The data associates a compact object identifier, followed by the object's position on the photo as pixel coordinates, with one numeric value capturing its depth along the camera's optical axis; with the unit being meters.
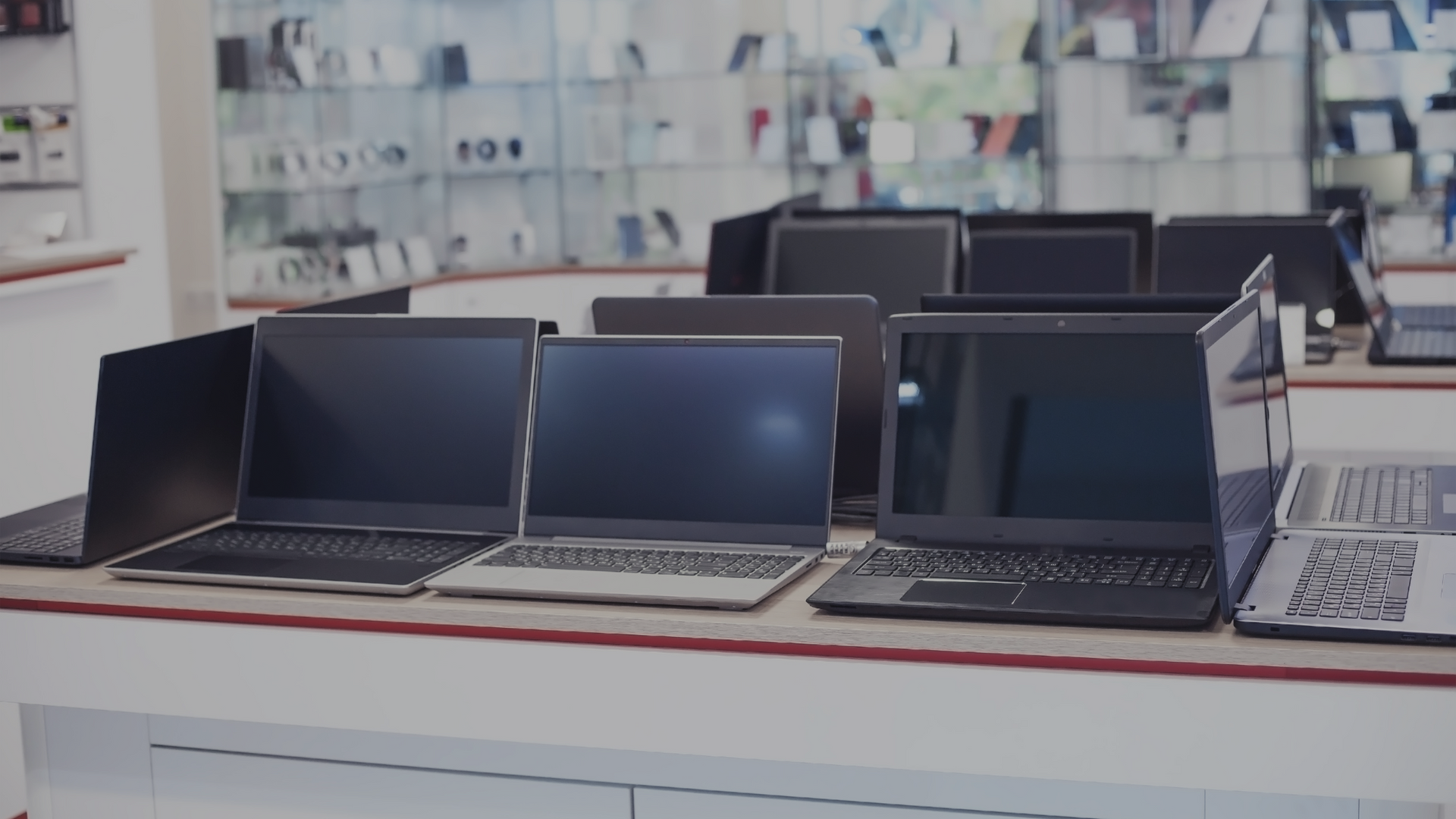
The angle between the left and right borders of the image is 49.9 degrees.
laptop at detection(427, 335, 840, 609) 2.11
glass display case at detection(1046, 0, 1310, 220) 6.06
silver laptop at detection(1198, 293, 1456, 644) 1.70
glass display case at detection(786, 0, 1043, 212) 6.31
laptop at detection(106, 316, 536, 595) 2.25
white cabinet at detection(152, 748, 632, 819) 2.18
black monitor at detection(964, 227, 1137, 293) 3.47
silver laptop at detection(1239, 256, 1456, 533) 2.16
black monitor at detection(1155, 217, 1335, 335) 3.78
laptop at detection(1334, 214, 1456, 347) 3.75
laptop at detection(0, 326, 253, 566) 2.22
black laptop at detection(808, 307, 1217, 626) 1.95
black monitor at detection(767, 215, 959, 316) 3.38
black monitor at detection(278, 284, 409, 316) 2.54
